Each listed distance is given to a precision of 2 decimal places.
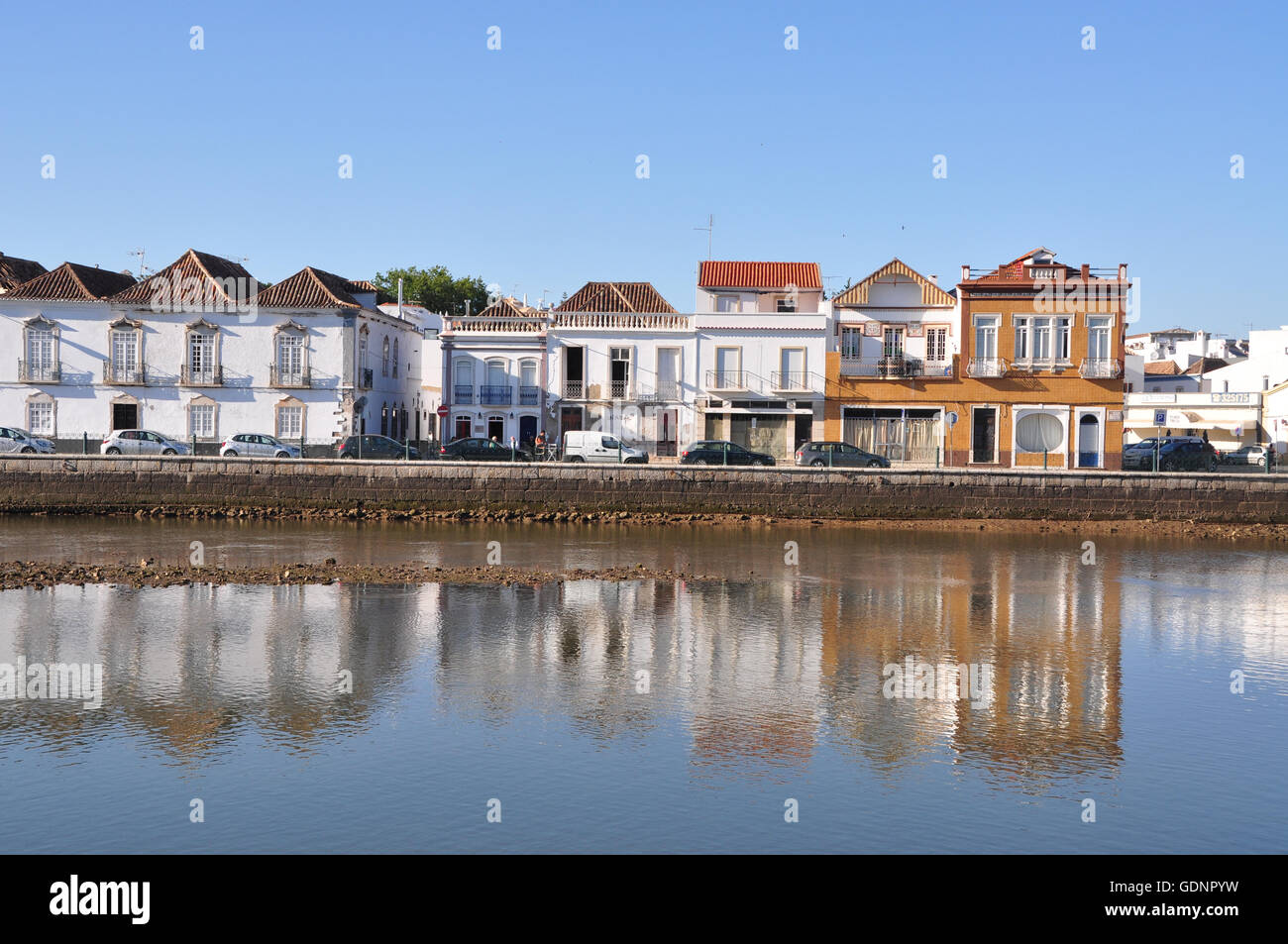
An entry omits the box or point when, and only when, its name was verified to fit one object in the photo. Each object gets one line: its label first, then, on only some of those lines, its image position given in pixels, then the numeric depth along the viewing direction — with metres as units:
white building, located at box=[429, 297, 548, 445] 56.41
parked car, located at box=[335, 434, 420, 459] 44.59
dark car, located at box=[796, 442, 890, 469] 43.47
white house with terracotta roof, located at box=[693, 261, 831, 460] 54.69
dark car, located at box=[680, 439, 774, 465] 44.03
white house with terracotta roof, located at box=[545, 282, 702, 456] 55.38
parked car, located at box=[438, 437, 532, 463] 45.03
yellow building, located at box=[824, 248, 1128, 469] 52.41
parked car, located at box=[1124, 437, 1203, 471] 47.70
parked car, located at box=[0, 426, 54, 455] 45.84
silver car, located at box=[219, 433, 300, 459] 46.25
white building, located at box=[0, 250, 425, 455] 54.66
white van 46.72
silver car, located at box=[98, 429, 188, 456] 45.91
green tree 92.38
